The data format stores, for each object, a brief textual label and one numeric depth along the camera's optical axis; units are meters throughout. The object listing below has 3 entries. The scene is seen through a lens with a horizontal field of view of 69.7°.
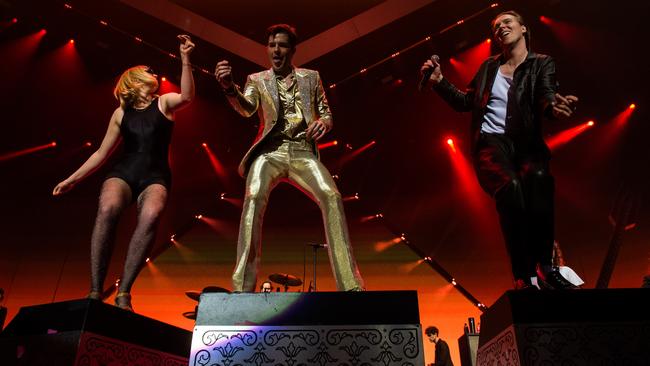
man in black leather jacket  2.74
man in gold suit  2.80
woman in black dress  3.06
